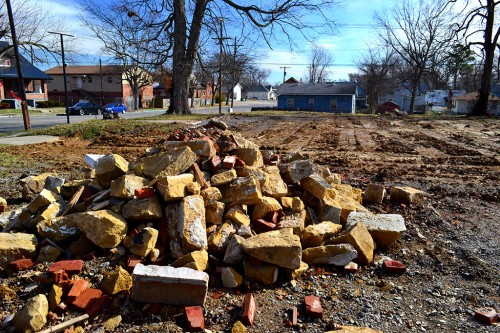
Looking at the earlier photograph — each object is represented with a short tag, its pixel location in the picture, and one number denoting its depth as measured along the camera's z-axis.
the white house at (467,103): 47.99
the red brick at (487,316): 2.96
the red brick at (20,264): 3.44
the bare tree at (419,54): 44.75
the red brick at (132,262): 3.38
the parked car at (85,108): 37.59
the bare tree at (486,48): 29.60
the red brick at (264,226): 4.03
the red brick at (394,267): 3.76
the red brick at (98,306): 2.94
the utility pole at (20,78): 14.67
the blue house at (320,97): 50.06
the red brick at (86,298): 2.95
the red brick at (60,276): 3.15
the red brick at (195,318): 2.79
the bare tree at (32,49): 32.78
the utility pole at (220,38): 21.17
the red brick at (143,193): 3.86
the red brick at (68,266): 3.25
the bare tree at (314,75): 87.06
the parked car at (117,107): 41.06
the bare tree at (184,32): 21.64
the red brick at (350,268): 3.74
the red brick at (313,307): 3.00
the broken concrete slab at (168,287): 2.99
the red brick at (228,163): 4.68
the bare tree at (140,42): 21.23
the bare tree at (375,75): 50.53
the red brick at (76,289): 2.99
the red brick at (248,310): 2.89
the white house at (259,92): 125.31
